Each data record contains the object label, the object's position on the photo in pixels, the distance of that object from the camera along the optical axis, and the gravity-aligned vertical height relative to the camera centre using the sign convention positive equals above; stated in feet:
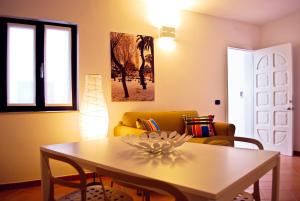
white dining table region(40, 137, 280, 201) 2.92 -1.03
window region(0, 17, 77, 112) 10.48 +1.44
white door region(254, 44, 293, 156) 15.51 -0.04
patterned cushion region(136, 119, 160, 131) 10.42 -1.13
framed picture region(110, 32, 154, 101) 12.36 +1.58
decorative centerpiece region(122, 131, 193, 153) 4.70 -0.85
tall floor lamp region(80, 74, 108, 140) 10.37 -0.54
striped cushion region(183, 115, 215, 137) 11.85 -1.34
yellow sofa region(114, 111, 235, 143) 11.77 -1.22
